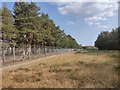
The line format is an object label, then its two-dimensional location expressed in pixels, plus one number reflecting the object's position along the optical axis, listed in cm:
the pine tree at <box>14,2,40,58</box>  1248
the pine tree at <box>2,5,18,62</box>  979
